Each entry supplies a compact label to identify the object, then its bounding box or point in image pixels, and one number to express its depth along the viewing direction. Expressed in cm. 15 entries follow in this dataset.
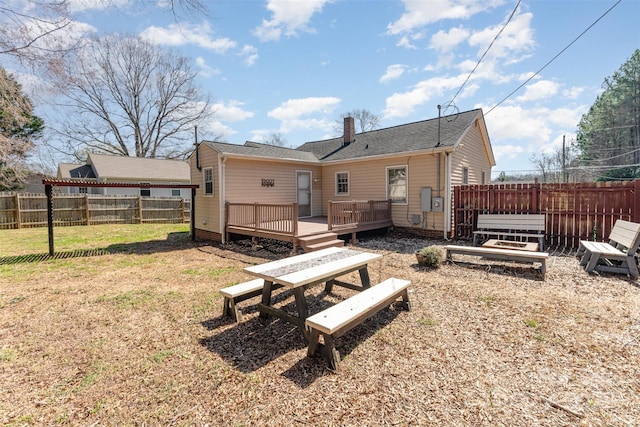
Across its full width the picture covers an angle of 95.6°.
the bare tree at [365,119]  3666
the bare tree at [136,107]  2459
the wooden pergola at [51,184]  766
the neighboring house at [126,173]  2070
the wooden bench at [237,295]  389
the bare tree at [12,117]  539
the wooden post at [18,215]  1379
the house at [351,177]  964
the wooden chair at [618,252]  540
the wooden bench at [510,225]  823
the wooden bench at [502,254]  565
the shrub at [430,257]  632
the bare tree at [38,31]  457
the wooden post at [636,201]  714
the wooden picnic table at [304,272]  336
